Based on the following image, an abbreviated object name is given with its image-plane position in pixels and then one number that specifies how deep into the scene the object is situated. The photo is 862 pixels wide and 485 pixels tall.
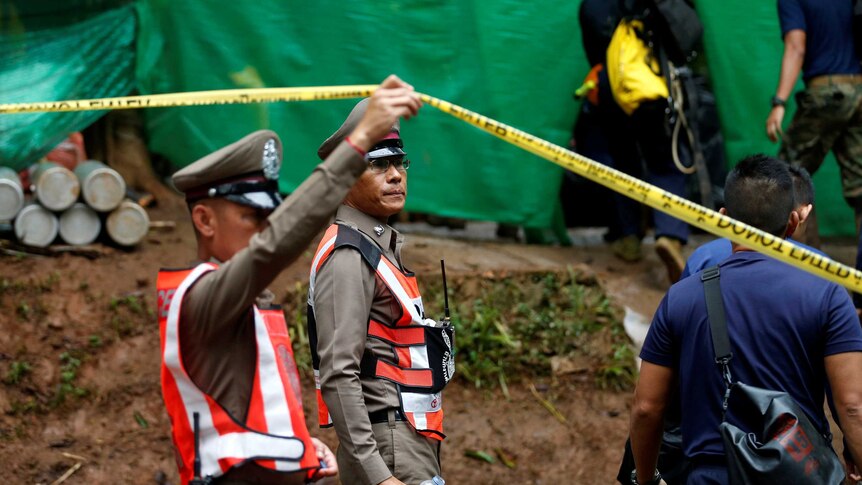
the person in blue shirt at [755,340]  7.04
